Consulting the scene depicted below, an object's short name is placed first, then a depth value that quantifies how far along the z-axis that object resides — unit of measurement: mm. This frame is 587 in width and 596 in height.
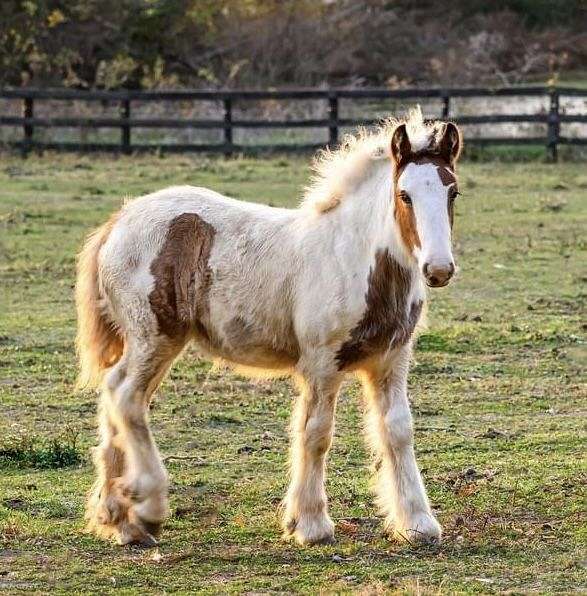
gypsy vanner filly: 11880
